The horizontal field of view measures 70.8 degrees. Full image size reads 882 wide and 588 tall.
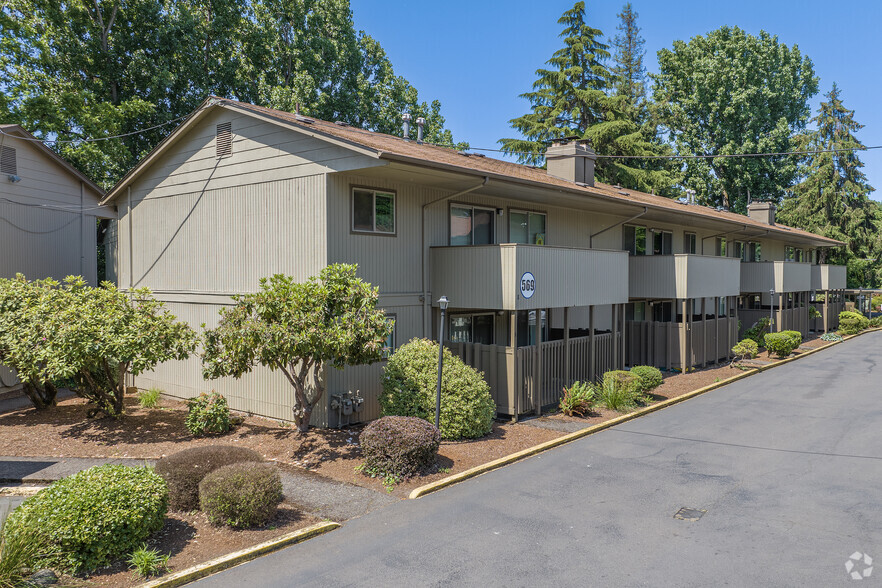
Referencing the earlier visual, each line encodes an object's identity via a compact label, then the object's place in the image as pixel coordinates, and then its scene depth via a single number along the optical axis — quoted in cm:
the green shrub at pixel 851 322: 3600
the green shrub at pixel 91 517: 678
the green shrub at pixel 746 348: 2258
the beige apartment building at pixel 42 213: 1792
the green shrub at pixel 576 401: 1481
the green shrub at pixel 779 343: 2486
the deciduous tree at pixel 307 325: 1068
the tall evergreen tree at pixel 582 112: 3775
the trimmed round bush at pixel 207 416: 1284
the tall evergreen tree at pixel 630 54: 5503
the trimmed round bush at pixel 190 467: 862
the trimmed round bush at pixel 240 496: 794
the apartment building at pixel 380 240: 1328
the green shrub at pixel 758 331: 2794
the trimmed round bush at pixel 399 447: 1023
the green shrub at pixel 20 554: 623
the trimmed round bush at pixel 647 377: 1672
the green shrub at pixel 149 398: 1541
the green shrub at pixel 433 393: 1226
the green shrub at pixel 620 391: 1562
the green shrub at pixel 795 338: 2569
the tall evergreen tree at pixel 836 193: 4500
